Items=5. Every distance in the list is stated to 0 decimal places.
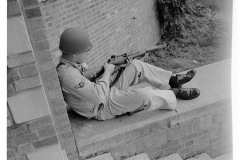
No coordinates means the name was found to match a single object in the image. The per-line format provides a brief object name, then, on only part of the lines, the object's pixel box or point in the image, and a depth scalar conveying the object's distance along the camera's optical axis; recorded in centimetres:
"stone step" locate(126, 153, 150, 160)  300
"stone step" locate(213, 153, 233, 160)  353
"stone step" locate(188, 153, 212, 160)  343
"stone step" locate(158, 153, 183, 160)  323
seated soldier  283
